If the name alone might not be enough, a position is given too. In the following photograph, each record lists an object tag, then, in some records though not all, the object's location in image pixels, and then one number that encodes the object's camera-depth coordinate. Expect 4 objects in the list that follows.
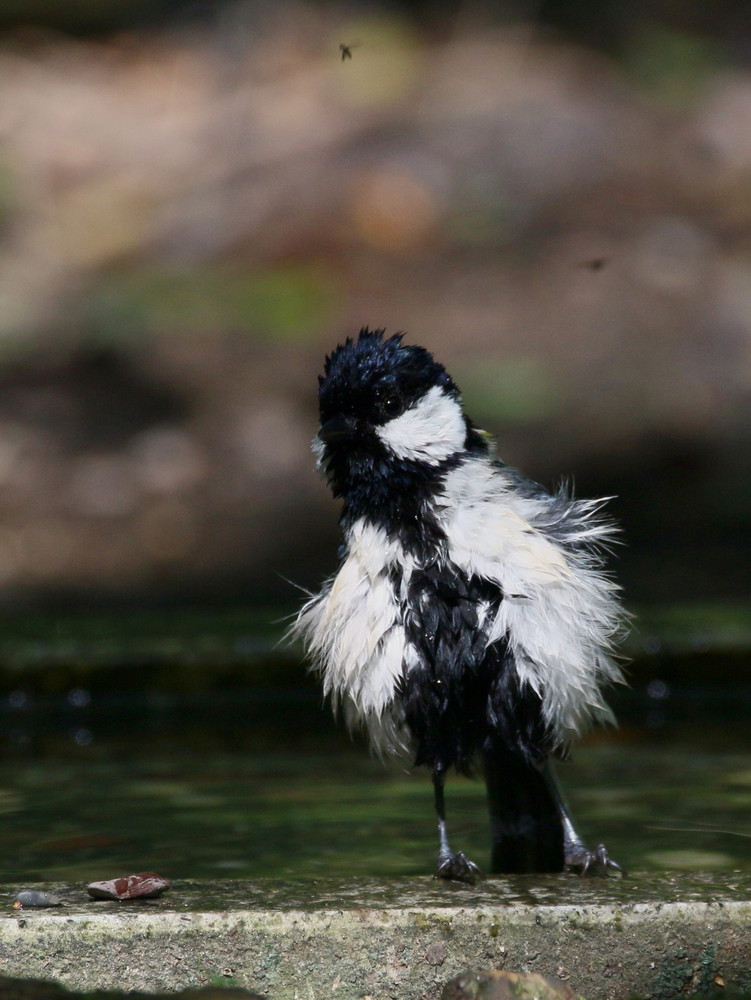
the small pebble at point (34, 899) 4.18
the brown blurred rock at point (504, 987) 3.62
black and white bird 4.98
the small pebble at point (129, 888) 4.20
